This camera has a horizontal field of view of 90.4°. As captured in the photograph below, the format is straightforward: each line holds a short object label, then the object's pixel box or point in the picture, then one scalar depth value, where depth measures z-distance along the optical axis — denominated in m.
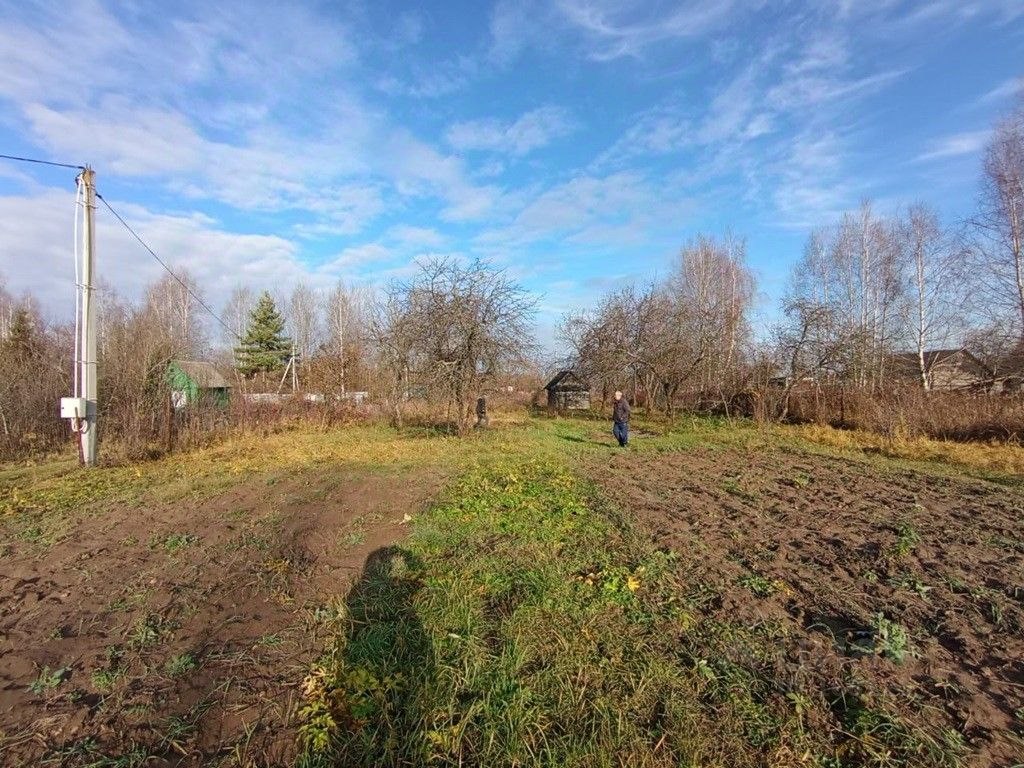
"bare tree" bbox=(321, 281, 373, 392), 21.55
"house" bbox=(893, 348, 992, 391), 22.77
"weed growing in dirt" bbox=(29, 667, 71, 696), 3.22
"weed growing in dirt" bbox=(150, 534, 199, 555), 5.66
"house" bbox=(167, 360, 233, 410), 14.23
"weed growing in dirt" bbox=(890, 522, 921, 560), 5.43
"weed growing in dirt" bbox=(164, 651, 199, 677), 3.37
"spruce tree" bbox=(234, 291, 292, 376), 43.78
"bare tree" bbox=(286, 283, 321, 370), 49.12
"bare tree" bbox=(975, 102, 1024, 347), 21.41
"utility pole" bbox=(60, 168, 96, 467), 10.75
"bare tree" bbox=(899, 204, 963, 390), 27.03
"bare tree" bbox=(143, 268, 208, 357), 37.91
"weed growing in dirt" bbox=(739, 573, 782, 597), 4.49
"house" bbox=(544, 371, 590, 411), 29.42
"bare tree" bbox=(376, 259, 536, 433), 15.23
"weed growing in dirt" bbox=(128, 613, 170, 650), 3.72
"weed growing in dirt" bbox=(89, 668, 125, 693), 3.21
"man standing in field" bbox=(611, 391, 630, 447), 14.23
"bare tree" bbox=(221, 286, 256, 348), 45.84
